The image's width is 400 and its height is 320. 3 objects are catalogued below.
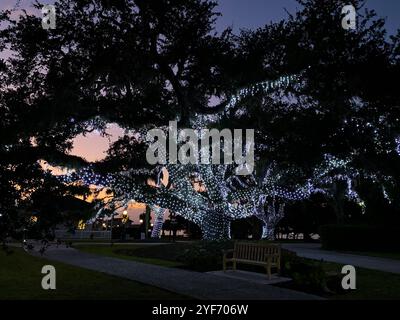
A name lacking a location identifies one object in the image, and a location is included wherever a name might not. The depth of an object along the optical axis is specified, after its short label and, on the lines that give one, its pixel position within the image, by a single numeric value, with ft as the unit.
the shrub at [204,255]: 48.70
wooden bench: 41.42
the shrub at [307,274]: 35.99
